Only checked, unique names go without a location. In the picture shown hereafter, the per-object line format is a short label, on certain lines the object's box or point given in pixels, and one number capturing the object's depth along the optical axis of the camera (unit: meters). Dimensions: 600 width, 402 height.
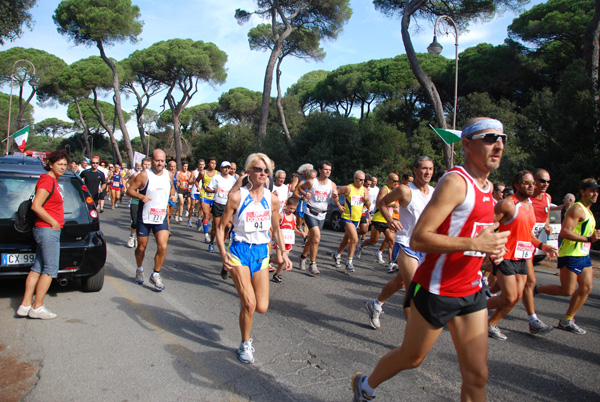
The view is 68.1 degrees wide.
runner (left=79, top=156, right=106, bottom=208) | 12.66
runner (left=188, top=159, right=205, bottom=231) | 13.48
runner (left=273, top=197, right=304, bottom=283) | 7.12
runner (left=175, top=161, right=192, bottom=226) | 14.78
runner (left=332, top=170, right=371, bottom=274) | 8.13
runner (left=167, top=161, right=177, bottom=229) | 11.29
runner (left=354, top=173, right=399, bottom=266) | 8.95
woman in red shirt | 4.65
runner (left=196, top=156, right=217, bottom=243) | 10.93
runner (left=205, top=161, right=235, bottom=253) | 9.41
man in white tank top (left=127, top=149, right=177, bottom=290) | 6.02
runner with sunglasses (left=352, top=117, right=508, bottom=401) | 2.33
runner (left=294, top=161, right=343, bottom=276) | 7.80
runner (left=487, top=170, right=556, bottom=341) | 4.56
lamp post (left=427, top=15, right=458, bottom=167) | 15.55
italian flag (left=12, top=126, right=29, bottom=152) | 19.06
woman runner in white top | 3.76
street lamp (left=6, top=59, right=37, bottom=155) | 41.22
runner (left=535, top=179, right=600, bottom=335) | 5.02
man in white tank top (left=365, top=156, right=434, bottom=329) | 4.68
